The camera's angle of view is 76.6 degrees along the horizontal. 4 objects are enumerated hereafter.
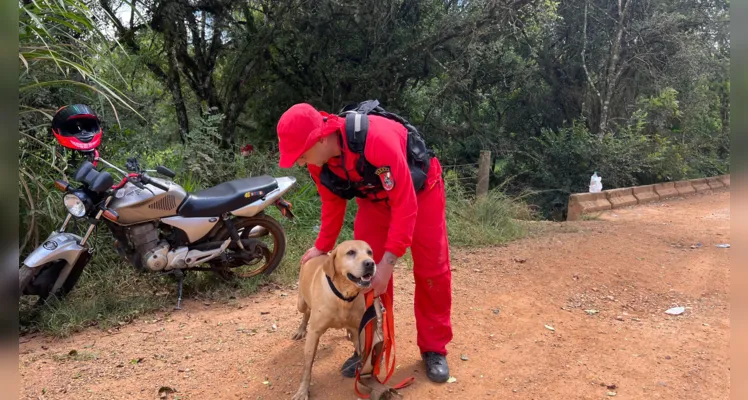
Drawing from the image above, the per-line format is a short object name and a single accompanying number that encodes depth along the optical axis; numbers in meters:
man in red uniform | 2.45
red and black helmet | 3.61
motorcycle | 3.70
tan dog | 2.58
